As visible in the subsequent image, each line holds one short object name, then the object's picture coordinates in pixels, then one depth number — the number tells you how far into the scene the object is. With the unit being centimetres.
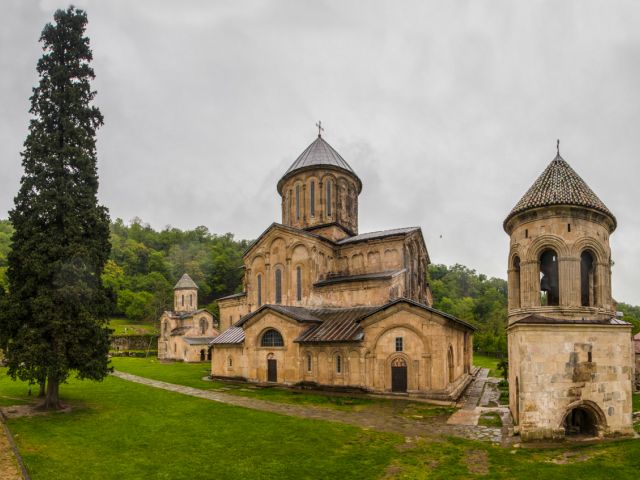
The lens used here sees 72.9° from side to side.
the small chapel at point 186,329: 4366
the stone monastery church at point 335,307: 1931
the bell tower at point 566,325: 1128
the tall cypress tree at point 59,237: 1451
